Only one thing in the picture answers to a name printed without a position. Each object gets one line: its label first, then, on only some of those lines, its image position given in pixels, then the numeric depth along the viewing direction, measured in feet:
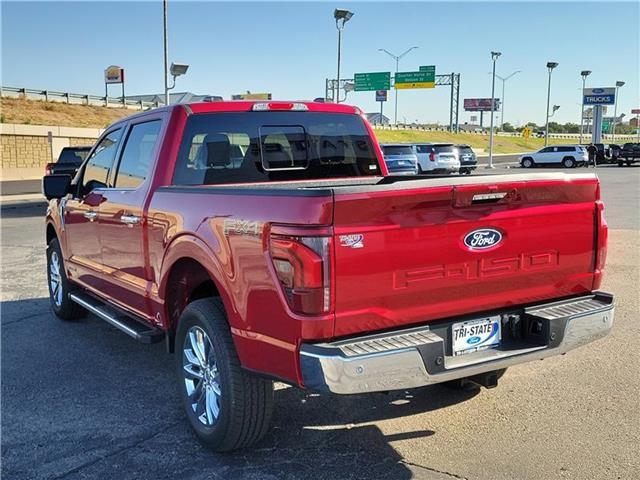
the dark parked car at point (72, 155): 64.28
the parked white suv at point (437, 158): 104.75
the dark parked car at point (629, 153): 151.12
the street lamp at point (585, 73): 251.89
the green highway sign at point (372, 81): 248.52
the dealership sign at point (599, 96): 239.30
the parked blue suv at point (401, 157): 83.41
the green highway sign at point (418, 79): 257.55
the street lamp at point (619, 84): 282.56
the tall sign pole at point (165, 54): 84.17
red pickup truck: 9.53
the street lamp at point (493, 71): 167.08
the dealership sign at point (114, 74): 281.31
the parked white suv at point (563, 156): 145.18
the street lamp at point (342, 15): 113.60
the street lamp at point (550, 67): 215.72
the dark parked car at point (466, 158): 122.42
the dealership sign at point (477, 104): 457.88
